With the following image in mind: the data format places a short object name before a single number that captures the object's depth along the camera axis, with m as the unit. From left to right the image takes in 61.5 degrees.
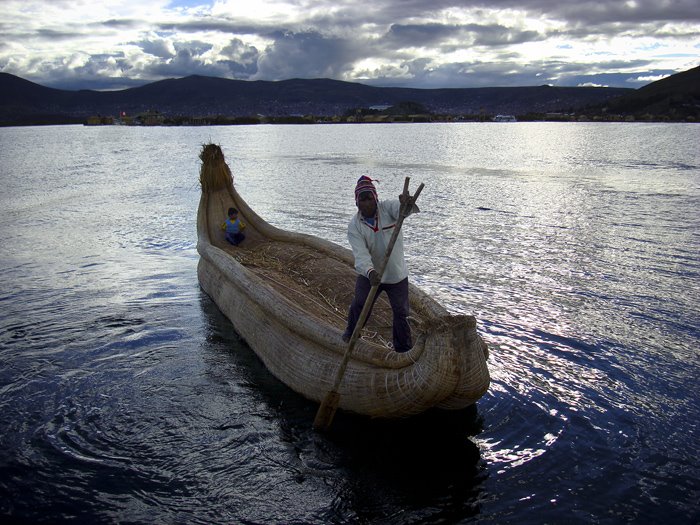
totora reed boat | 5.62
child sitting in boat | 13.21
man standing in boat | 6.27
